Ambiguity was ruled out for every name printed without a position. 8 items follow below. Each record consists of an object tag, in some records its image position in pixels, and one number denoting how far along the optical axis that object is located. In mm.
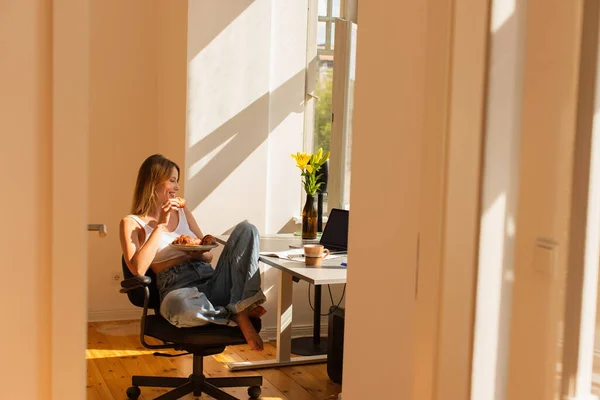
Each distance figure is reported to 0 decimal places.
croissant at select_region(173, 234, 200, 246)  3434
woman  3211
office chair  3182
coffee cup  3471
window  4480
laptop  3963
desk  4039
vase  4230
